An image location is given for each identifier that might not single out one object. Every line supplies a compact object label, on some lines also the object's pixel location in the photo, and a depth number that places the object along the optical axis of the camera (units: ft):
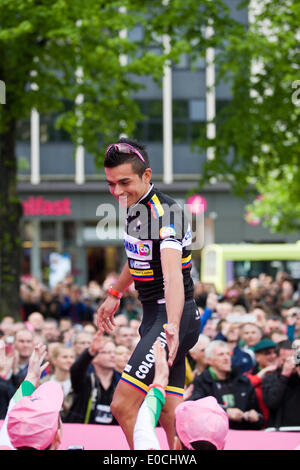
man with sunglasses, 13.89
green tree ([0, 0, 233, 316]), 42.32
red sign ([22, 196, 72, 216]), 114.32
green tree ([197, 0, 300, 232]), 49.08
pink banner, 19.27
